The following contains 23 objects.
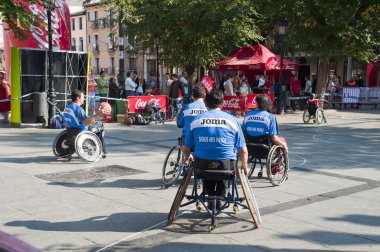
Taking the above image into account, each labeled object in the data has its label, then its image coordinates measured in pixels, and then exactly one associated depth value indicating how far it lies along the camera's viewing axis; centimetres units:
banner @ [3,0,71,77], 1777
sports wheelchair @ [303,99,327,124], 1720
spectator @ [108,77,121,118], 1909
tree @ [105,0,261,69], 2306
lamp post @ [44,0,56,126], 1523
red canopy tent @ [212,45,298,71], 2334
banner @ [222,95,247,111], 1889
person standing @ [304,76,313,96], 2398
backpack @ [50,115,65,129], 1527
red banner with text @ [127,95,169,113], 1677
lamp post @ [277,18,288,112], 2088
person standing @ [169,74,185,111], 1854
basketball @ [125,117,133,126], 1662
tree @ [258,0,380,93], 2017
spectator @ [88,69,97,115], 1989
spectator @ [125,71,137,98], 1919
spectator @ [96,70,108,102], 2038
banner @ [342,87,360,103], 2403
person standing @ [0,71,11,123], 1675
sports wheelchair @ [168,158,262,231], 560
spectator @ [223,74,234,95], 2061
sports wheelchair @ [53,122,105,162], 954
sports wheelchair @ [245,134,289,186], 792
